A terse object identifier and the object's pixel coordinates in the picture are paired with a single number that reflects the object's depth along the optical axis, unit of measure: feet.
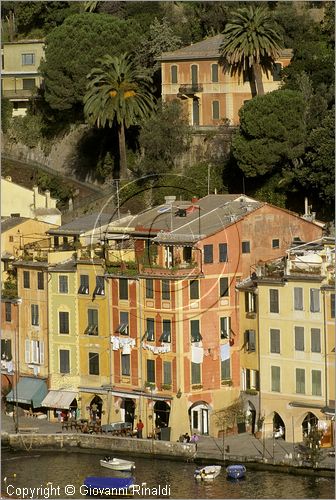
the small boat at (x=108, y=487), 301.63
